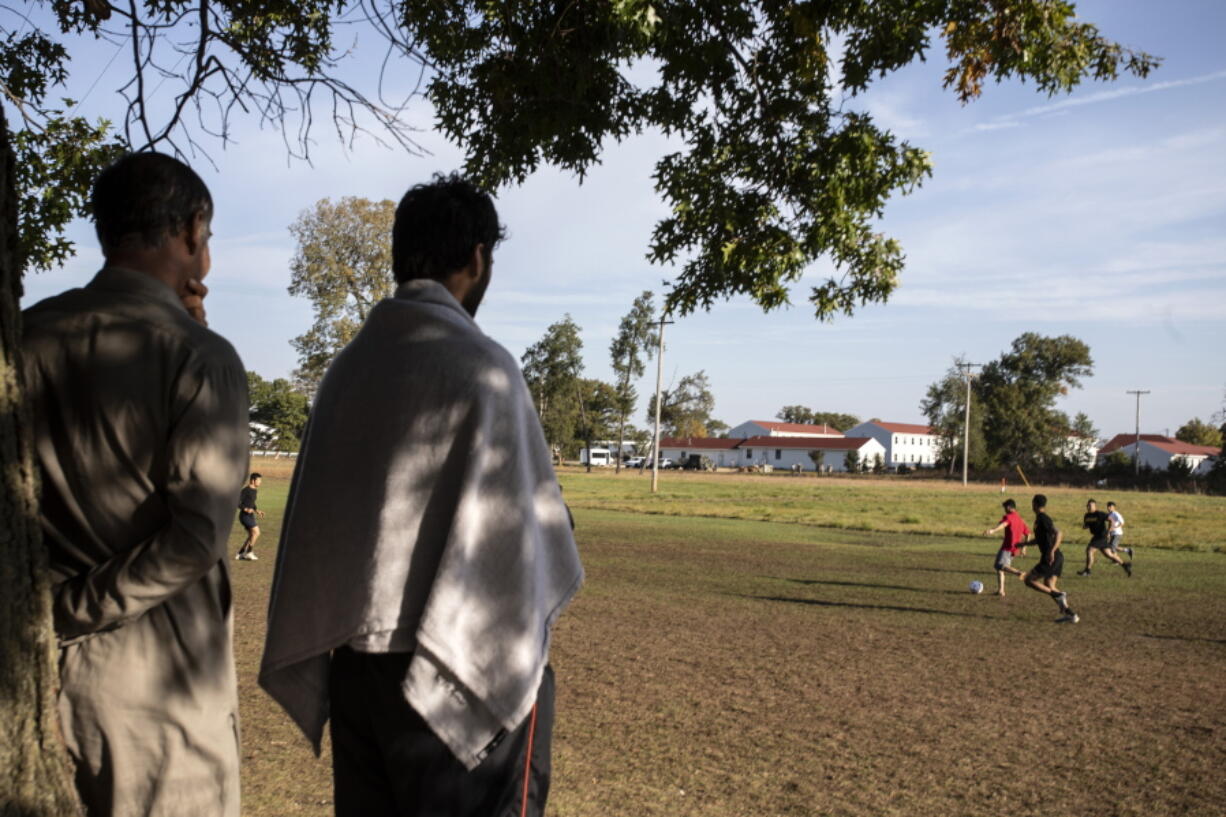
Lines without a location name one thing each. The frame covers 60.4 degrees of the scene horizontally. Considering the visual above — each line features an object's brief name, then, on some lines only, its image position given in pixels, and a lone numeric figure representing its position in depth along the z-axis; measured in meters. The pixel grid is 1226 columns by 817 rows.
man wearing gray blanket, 1.87
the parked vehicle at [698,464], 120.56
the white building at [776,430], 150.25
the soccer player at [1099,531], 20.41
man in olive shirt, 1.91
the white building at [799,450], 129.38
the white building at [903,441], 143.88
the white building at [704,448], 143.38
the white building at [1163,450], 129.75
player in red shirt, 16.20
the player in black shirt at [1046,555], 14.67
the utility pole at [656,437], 55.33
